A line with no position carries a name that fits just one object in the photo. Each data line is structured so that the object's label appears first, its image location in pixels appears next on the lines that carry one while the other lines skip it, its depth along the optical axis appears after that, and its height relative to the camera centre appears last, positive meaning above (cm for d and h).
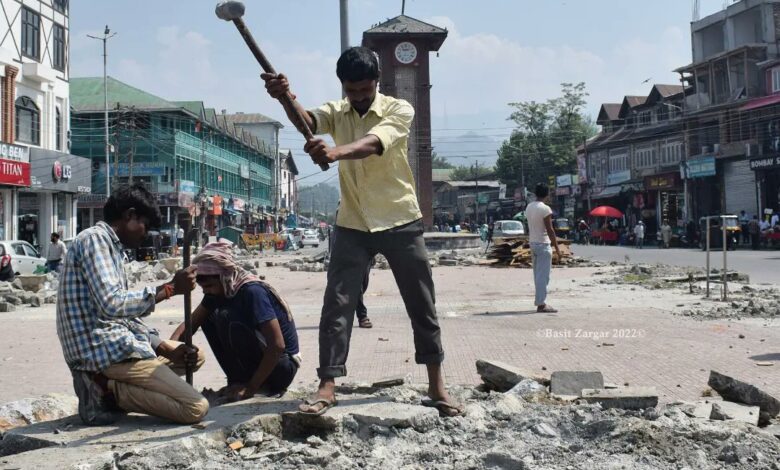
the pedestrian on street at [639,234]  4197 +72
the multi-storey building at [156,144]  5650 +856
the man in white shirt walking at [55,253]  2109 +15
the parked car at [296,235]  5711 +139
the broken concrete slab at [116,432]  377 -89
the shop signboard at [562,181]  6888 +608
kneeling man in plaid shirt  395 -35
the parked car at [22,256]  2172 +8
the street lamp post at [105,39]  4526 +1260
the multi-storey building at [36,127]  3114 +564
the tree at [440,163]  17850 +2041
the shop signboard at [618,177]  5687 +526
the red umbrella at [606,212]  4897 +226
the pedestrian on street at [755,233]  3488 +54
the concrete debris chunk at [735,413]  425 -92
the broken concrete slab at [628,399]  441 -85
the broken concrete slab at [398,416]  402 -84
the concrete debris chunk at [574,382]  495 -84
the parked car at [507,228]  3786 +110
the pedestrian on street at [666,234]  4067 +67
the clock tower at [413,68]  4312 +1018
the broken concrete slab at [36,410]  464 -92
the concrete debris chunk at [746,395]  454 -88
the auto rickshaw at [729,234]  3466 +53
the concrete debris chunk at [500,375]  510 -82
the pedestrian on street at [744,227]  3831 +90
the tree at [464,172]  12438 +1269
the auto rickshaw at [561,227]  4359 +122
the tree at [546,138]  7531 +1085
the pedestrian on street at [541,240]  1070 +13
